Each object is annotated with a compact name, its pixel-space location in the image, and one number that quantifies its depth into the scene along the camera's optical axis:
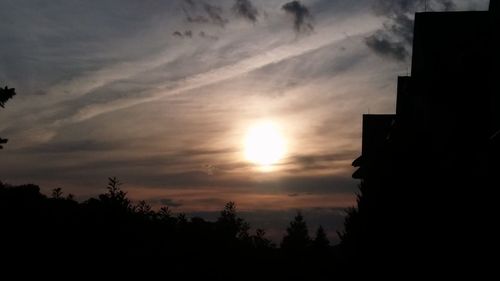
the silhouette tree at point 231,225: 20.39
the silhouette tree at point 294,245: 24.86
